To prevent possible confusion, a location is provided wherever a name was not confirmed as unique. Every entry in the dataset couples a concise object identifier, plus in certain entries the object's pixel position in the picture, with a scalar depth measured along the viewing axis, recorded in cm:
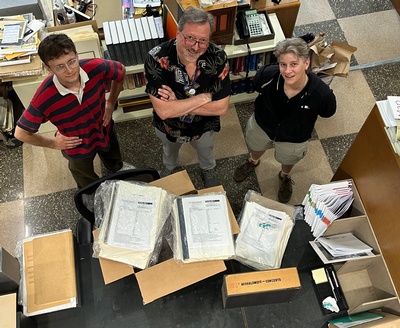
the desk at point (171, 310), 182
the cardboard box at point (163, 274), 175
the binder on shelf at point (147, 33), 277
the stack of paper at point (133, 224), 179
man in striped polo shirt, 191
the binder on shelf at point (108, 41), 274
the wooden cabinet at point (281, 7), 296
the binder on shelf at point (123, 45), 275
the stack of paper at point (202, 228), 178
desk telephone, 282
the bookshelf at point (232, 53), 285
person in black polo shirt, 203
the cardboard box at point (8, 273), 164
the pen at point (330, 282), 191
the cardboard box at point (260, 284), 169
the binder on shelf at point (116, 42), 274
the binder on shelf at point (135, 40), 276
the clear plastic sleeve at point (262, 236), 194
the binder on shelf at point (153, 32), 278
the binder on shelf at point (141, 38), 276
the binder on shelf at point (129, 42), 275
